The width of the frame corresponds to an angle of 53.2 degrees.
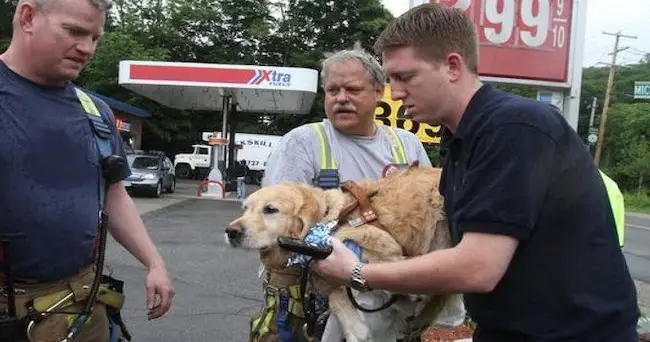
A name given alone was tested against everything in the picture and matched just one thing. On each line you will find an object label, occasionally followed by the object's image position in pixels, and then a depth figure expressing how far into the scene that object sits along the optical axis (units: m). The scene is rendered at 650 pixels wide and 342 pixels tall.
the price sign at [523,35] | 6.39
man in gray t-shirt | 3.03
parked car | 23.77
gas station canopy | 23.97
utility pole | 49.43
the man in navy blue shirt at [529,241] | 1.66
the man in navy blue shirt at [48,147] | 2.33
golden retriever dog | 2.55
